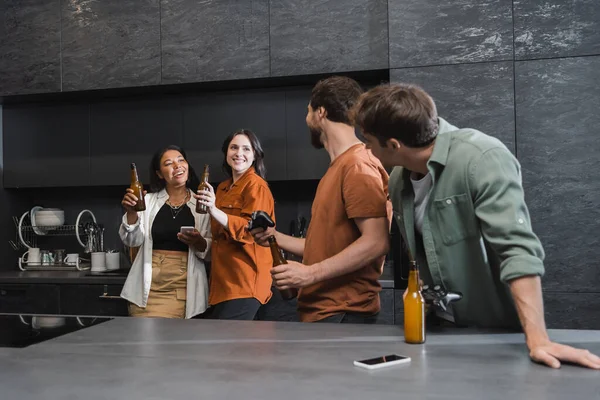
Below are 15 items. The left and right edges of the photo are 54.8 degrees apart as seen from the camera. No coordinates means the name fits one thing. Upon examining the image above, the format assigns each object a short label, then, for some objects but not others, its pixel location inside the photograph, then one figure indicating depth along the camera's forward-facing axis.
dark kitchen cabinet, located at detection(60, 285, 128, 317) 3.28
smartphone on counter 1.15
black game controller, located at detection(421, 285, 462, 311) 1.34
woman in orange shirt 2.50
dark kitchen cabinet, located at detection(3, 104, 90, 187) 3.81
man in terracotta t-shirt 1.71
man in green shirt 1.29
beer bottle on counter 1.33
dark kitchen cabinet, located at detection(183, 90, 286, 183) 3.50
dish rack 3.87
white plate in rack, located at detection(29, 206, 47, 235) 3.99
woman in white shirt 2.63
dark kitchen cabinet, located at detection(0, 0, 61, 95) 3.63
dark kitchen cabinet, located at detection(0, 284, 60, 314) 3.39
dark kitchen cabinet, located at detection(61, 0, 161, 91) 3.47
